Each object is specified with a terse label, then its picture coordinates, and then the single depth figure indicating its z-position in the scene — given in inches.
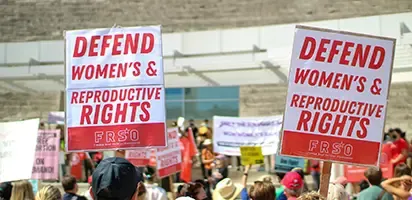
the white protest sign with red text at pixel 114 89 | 265.9
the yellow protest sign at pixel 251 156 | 503.5
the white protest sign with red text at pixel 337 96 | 225.9
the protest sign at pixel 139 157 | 466.3
